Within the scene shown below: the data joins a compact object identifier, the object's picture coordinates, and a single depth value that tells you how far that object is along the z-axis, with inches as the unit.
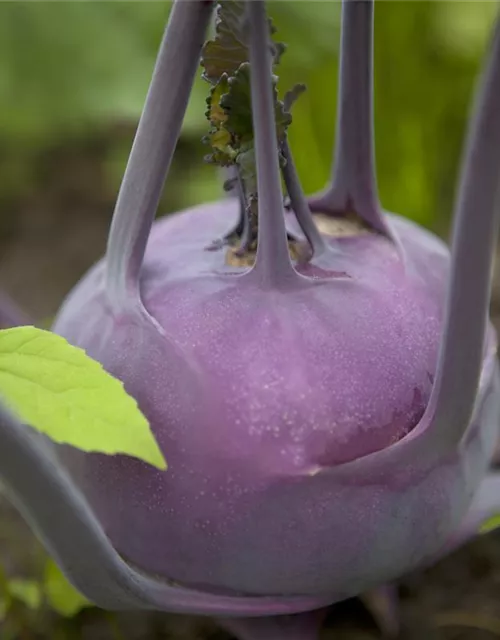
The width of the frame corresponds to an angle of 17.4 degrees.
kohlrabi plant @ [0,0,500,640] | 13.1
